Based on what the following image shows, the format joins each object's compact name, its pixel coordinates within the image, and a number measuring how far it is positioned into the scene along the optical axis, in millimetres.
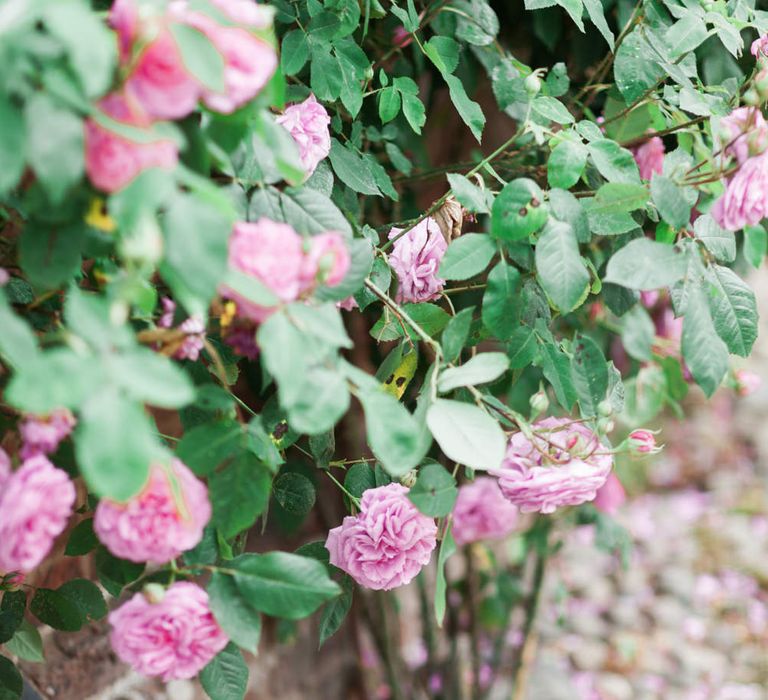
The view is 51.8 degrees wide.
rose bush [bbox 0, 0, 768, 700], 505
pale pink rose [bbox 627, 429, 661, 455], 836
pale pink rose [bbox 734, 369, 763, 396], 1318
